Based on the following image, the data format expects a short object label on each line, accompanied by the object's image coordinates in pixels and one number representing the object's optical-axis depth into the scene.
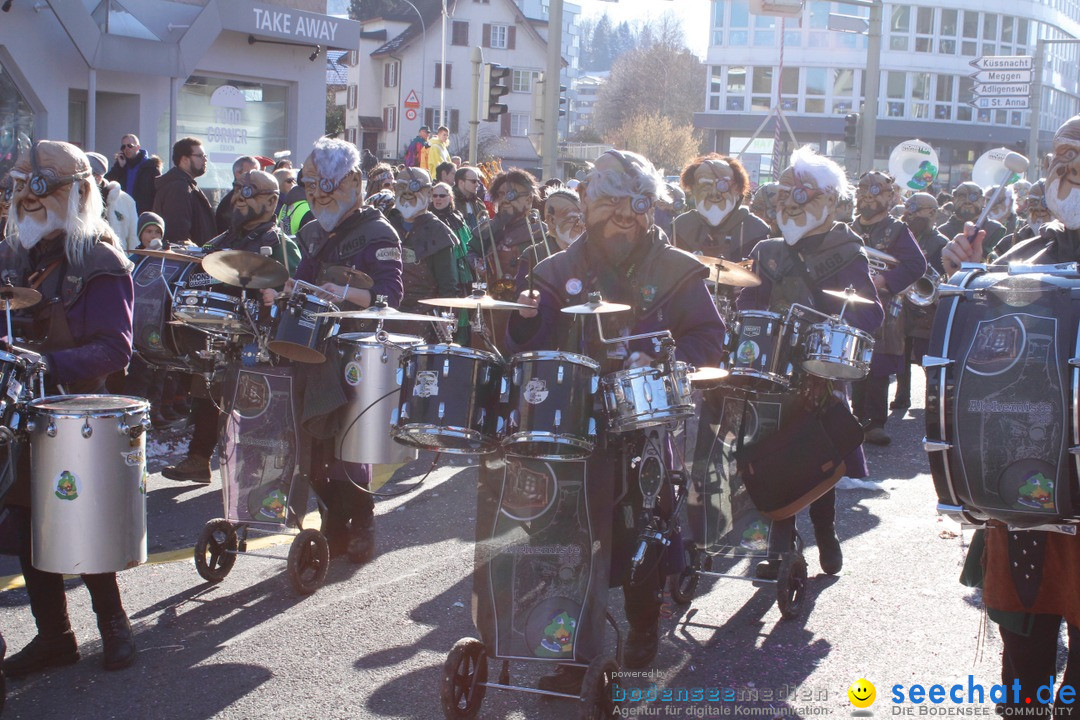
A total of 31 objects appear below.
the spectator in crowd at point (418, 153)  18.91
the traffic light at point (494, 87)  20.08
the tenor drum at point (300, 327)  5.26
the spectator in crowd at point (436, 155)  18.41
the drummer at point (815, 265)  5.79
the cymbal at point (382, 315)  4.55
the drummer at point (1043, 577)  3.68
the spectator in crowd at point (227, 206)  10.95
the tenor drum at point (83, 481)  4.12
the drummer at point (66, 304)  4.53
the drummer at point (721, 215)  8.03
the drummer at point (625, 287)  4.40
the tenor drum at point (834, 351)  5.35
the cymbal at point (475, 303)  4.02
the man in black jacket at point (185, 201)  10.43
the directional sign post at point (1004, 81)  23.23
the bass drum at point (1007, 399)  3.32
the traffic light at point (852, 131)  23.56
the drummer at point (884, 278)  8.38
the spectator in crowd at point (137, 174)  11.97
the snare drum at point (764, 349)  5.38
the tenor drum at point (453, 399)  3.99
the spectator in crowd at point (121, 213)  10.19
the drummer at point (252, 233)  6.79
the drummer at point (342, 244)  5.77
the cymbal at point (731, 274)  5.39
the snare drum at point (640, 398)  3.96
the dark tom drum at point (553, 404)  3.88
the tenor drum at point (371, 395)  5.49
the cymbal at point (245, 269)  5.19
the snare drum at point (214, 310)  5.52
